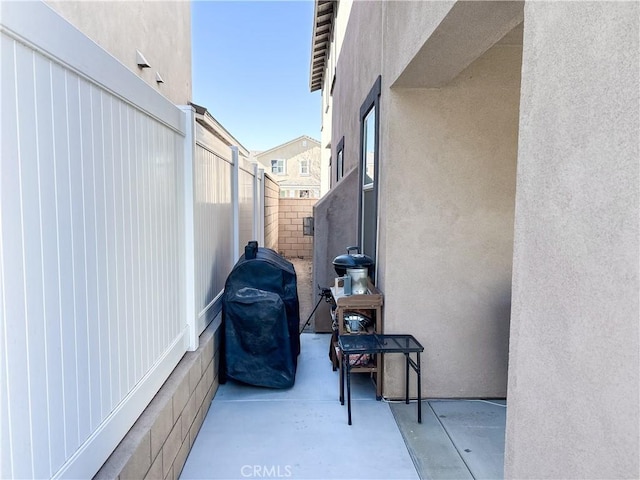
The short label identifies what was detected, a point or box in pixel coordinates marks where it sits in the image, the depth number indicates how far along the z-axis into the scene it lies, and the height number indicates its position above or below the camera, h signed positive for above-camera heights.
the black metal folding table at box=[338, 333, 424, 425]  3.03 -0.99
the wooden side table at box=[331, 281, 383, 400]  3.41 -0.86
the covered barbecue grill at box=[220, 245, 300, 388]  3.39 -1.05
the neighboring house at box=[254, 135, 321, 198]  30.20 +4.18
